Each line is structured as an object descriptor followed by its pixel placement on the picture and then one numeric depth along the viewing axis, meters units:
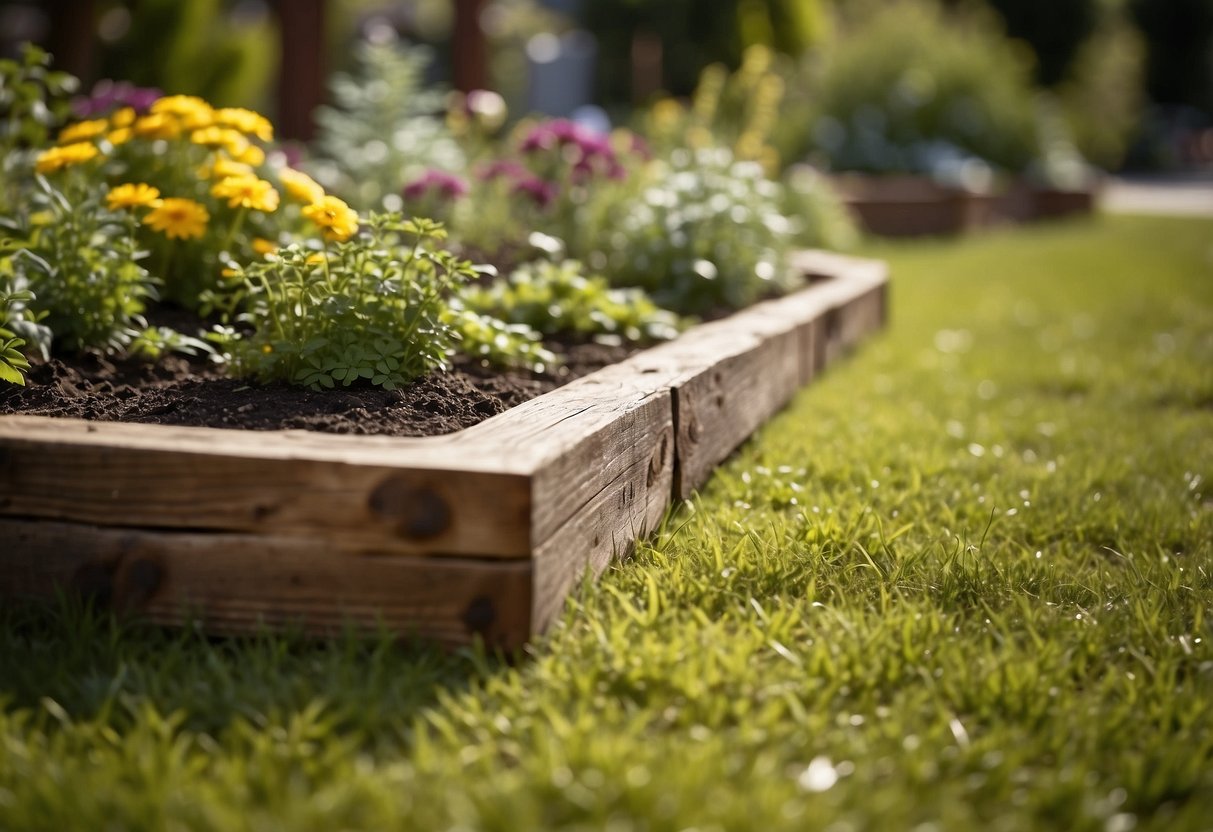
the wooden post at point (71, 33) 8.70
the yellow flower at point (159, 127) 3.30
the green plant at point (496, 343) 3.12
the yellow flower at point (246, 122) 3.28
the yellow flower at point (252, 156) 3.29
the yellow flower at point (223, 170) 3.00
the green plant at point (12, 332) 2.40
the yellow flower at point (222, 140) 3.22
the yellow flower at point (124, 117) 3.47
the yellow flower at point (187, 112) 3.28
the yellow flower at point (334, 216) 2.62
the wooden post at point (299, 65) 8.19
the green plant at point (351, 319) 2.65
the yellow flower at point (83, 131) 3.34
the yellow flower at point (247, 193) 2.83
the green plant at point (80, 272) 2.92
